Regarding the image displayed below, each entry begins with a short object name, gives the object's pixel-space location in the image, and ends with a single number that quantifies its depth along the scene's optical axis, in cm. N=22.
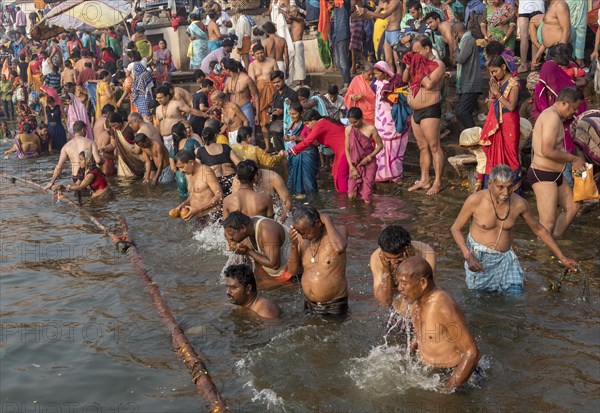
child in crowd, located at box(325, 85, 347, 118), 1147
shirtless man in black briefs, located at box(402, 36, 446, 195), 965
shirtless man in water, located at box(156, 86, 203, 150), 1278
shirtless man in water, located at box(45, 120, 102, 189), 1248
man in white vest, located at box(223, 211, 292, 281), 638
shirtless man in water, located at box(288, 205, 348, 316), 580
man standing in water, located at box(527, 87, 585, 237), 677
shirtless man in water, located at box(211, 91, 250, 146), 1177
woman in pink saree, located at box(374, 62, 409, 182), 1063
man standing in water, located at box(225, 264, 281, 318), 618
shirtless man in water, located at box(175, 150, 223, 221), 882
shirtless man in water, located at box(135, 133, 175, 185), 1256
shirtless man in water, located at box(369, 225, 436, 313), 498
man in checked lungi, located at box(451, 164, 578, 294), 593
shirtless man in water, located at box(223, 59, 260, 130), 1241
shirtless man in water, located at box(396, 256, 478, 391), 452
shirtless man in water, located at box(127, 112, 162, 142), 1258
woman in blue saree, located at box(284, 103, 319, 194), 1086
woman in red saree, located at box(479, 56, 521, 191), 816
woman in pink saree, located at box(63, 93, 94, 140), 1597
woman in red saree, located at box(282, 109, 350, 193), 1045
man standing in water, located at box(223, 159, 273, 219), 737
